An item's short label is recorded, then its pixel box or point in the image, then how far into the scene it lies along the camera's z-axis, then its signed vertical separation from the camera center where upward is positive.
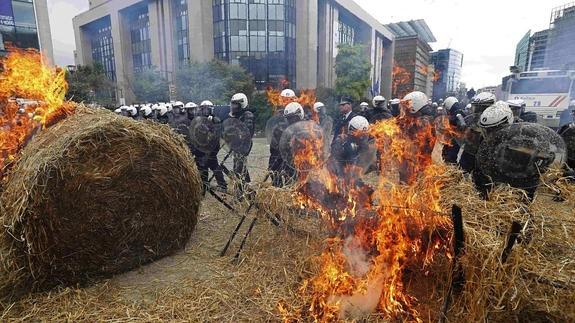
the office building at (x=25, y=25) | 22.39 +4.78
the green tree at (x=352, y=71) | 31.78 +2.07
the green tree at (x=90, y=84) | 23.12 +0.59
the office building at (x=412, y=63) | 56.02 +5.15
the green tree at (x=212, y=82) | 23.14 +0.75
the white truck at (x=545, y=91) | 14.32 +0.07
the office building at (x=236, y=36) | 34.75 +6.31
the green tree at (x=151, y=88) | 26.88 +0.35
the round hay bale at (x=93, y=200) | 3.33 -1.21
